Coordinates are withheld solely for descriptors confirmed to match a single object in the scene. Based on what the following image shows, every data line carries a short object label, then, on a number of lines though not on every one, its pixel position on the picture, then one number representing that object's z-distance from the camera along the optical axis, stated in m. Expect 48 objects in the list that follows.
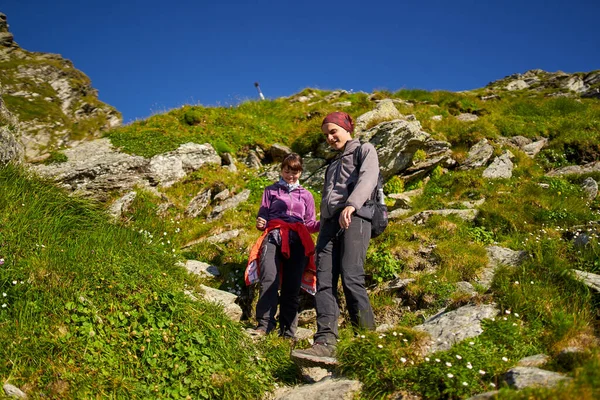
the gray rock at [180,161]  12.17
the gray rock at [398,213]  10.57
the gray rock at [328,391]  3.78
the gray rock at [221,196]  11.87
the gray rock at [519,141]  15.39
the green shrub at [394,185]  12.48
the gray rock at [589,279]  4.56
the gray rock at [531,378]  3.01
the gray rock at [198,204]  11.30
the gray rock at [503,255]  7.03
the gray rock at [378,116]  14.38
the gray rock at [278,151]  14.59
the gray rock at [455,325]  4.15
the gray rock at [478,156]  13.23
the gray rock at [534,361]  3.54
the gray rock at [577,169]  12.52
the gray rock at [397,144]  12.55
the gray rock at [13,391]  3.57
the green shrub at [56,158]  11.50
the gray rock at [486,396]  2.99
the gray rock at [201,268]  7.74
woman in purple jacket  6.20
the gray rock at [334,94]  20.17
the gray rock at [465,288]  6.56
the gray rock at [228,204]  11.25
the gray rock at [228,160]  13.62
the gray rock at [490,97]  21.80
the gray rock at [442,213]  9.73
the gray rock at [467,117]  16.76
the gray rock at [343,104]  17.61
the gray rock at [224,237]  9.59
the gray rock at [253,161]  14.19
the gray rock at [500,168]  12.55
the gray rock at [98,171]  11.09
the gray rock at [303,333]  6.24
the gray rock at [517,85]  30.60
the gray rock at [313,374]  4.78
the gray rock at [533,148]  14.63
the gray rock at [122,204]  9.73
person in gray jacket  4.61
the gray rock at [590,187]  10.29
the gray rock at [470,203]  10.54
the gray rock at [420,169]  12.92
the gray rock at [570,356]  3.32
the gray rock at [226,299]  6.48
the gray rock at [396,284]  7.12
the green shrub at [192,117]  14.88
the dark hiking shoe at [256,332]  5.73
